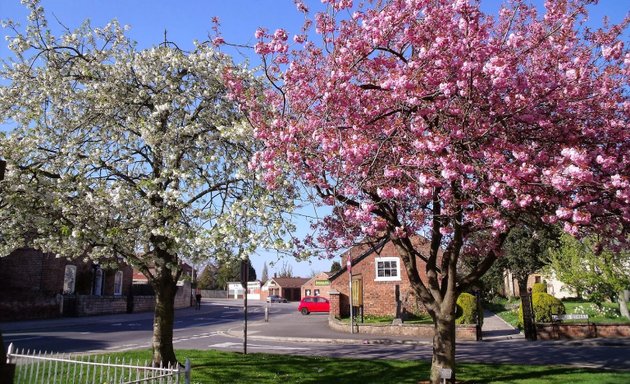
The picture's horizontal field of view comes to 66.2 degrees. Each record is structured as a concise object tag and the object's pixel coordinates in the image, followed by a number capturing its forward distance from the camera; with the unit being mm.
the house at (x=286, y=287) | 97875
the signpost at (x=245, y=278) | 15430
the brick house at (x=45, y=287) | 29531
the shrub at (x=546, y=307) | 22203
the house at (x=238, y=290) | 95000
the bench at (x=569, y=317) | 22347
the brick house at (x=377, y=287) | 29594
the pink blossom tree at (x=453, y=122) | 8297
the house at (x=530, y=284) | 52000
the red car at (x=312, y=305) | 44281
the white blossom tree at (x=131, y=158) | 9695
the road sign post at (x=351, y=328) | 23494
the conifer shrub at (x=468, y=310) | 22641
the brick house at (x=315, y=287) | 82344
